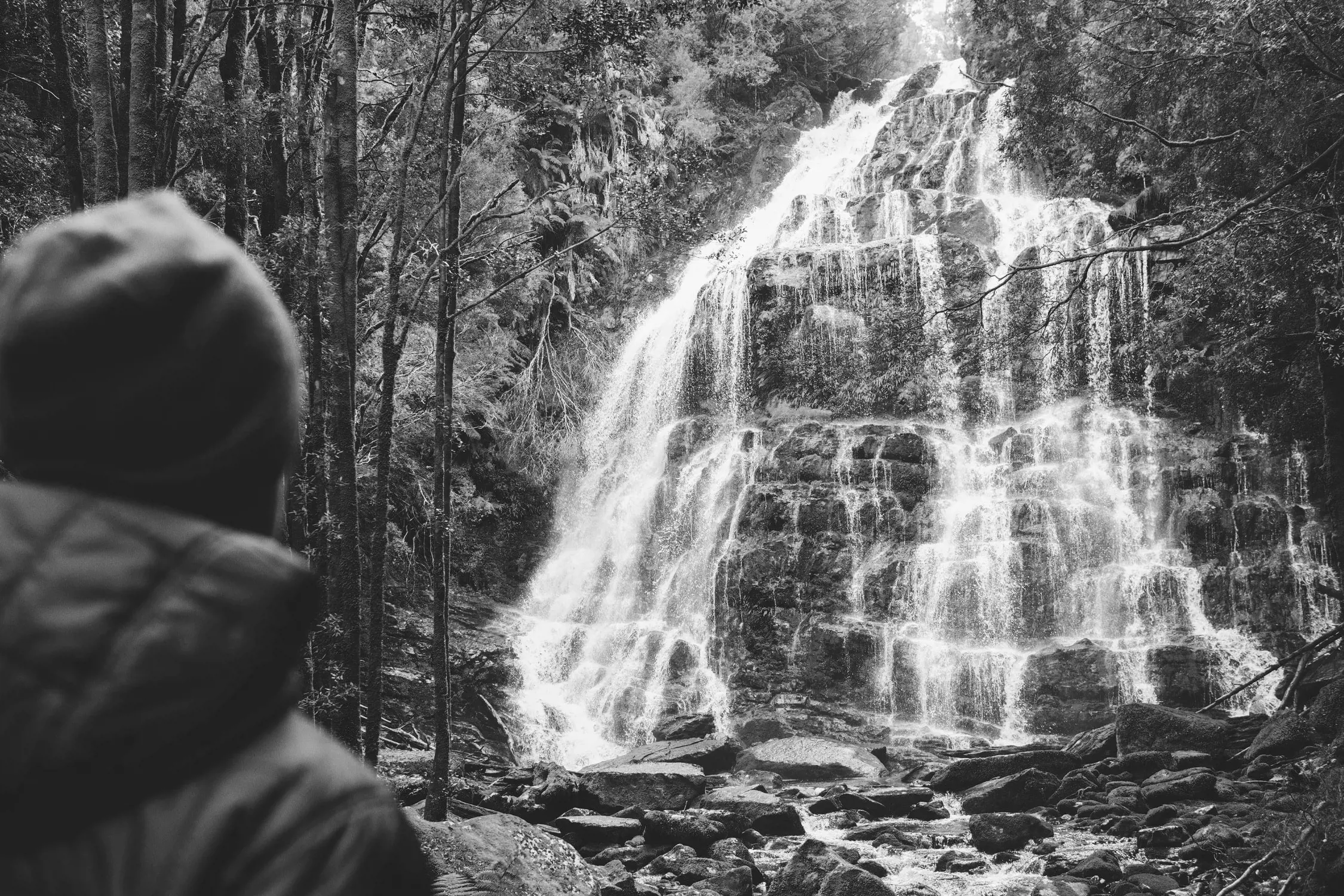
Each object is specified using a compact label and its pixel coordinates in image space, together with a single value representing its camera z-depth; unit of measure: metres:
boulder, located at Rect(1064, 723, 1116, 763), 12.52
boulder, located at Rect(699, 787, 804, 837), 10.50
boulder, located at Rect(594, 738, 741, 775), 13.46
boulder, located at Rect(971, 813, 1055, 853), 9.52
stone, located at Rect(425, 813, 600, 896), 6.29
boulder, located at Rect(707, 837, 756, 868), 9.05
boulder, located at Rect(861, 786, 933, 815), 11.40
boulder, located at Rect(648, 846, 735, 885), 8.62
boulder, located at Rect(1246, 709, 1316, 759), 10.59
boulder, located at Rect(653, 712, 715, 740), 14.88
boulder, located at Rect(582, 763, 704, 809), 11.16
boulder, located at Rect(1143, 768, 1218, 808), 10.15
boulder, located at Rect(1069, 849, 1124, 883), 8.10
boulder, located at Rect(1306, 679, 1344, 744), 10.46
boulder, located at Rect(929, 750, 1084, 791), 12.15
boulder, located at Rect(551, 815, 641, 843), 9.91
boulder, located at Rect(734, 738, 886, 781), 13.30
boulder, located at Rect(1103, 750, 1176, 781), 11.38
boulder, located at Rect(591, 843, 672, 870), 9.28
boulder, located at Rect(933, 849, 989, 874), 8.97
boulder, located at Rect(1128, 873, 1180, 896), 7.61
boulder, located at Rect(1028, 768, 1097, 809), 11.14
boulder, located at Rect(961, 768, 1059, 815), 11.18
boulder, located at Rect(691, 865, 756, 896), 8.25
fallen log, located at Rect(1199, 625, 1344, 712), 6.84
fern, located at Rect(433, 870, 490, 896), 5.33
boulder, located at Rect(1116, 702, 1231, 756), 11.84
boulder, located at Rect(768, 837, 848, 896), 7.64
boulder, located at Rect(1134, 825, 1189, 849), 8.88
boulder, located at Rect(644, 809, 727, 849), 9.79
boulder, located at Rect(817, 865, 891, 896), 7.00
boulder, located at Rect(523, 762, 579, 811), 10.75
